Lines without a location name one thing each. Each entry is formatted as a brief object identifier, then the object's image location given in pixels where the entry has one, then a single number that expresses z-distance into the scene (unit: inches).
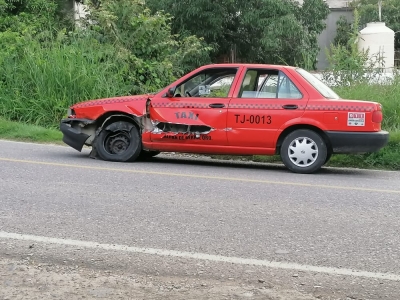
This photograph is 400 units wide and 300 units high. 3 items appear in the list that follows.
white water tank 1091.3
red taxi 414.3
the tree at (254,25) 1205.1
